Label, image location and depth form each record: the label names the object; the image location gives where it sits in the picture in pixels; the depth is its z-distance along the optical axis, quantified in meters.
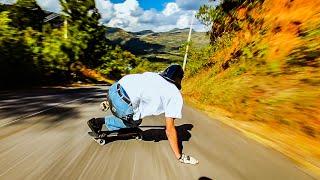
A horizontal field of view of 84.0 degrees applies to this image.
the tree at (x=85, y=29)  20.27
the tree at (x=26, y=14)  24.36
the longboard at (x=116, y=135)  3.30
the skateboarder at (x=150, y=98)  2.70
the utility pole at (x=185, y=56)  19.68
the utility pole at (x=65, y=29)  19.96
